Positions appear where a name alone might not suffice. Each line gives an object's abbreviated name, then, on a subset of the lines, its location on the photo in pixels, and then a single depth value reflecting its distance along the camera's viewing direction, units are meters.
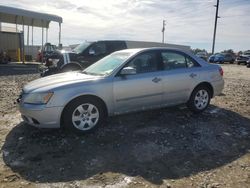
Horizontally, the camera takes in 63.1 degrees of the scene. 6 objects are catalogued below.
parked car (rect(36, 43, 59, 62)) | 19.52
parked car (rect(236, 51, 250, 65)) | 26.07
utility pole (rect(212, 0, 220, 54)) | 31.41
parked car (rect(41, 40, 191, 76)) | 7.59
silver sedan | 3.60
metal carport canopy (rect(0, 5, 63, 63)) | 16.47
